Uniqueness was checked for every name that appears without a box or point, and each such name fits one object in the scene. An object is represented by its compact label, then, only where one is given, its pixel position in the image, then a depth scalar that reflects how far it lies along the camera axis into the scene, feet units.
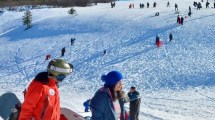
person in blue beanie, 17.46
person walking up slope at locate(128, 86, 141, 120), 36.29
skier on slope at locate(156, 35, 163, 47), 119.99
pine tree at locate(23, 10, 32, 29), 171.53
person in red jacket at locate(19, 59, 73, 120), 16.15
